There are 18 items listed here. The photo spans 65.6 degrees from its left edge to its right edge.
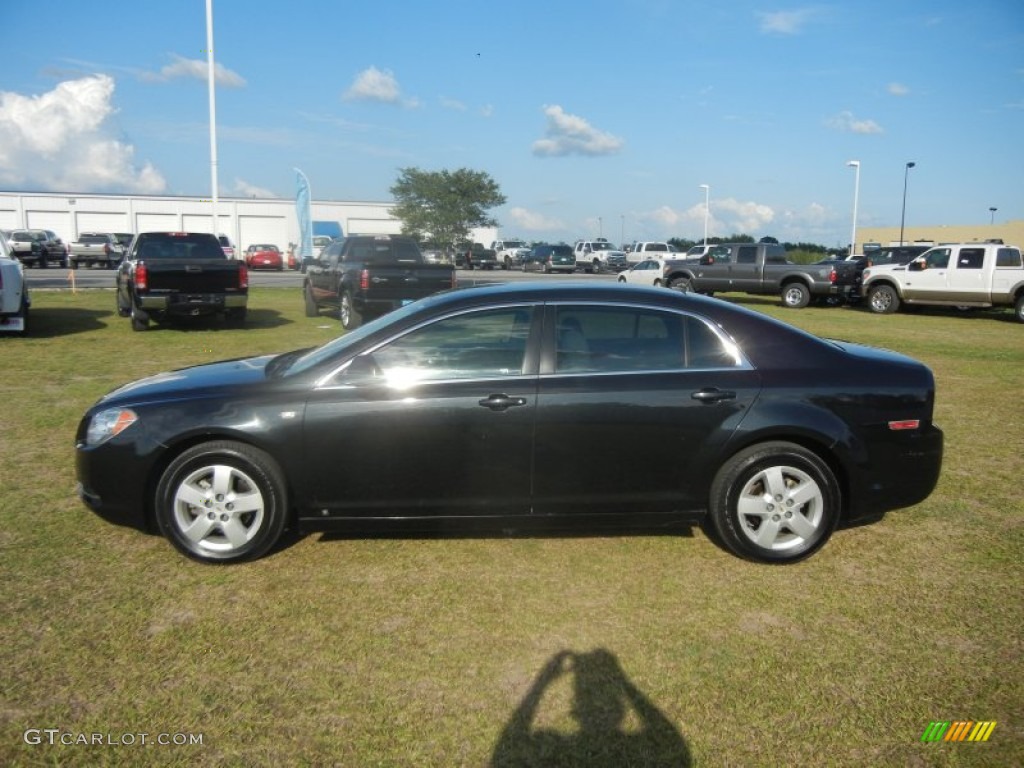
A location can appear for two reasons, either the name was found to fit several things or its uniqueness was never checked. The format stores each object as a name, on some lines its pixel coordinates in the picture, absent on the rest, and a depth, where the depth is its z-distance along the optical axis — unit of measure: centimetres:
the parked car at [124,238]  4619
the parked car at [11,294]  1251
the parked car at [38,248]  3847
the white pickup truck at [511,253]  5212
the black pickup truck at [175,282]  1366
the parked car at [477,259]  5134
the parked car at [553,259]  4734
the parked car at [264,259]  4347
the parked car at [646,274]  2738
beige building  6969
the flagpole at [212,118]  2850
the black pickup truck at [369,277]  1405
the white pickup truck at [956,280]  1962
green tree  6556
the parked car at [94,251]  4138
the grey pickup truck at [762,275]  2306
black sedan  410
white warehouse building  6122
